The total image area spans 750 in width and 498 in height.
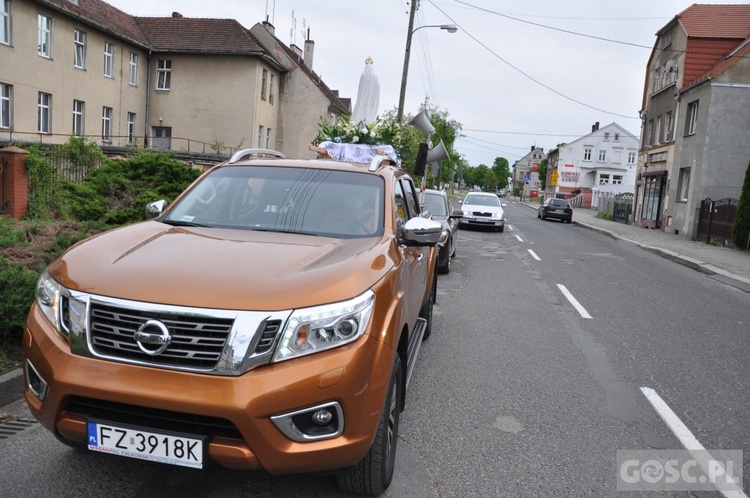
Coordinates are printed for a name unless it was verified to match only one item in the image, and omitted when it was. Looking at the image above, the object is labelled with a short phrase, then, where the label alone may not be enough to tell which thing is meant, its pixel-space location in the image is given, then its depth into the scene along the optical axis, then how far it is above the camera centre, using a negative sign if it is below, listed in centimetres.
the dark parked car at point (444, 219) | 1076 -68
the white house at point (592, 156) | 8238 +514
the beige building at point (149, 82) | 2516 +431
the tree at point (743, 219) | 1872 -47
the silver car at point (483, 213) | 2264 -103
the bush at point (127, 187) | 1004 -50
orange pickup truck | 247 -82
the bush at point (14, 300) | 464 -114
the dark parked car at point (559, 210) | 3434 -108
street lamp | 2464 +491
